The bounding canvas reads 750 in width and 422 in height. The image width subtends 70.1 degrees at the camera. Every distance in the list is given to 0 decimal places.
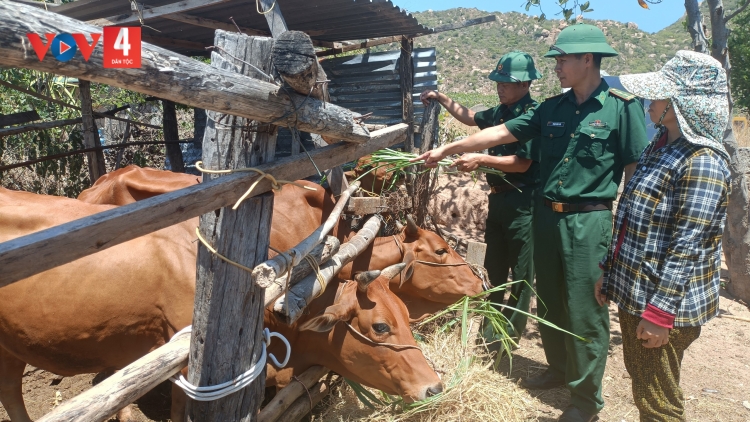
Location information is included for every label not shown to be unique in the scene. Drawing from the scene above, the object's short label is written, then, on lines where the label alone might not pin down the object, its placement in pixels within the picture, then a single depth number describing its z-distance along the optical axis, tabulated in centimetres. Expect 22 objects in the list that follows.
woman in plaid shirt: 252
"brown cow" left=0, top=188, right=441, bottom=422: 289
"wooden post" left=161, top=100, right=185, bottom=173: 827
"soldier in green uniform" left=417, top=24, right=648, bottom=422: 347
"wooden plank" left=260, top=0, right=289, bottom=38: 480
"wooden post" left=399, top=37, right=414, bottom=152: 590
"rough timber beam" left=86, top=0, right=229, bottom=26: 474
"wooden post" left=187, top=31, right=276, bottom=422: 210
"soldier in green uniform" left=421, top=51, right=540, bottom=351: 450
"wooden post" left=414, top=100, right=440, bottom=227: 512
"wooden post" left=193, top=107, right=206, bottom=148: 868
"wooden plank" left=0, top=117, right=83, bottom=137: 579
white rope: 224
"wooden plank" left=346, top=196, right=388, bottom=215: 418
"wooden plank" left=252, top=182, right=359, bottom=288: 212
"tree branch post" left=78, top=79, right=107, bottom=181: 597
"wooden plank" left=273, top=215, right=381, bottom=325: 258
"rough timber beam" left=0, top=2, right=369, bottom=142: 121
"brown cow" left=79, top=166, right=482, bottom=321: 405
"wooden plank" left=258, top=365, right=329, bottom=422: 291
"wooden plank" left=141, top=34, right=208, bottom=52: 670
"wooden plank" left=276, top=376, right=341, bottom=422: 315
